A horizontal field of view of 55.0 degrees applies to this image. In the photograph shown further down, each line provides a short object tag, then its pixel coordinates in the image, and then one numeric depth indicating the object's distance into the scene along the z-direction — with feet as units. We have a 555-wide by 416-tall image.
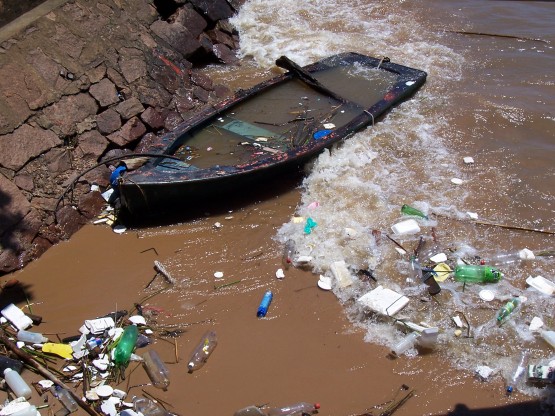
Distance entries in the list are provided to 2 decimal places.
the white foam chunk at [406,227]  16.20
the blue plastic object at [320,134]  18.82
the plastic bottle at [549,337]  12.91
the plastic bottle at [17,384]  12.01
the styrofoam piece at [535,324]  13.33
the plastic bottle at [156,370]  12.48
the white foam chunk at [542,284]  14.20
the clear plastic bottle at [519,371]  12.10
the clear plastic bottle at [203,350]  12.83
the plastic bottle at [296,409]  11.80
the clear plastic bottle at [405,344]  12.91
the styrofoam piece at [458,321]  13.50
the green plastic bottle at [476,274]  14.49
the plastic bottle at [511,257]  15.19
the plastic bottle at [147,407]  11.78
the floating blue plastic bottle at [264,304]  13.98
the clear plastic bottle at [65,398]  11.94
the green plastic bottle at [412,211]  16.88
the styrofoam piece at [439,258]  15.21
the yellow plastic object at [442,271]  14.74
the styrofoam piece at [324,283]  14.64
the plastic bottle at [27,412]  11.43
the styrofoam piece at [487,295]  14.10
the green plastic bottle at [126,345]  12.79
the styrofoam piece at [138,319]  13.76
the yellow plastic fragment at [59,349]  13.01
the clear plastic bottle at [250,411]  11.72
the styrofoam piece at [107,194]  17.88
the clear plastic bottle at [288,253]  15.46
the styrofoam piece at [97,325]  13.39
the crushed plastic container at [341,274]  14.62
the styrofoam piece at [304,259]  15.29
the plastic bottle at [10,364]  12.43
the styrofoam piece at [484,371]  12.30
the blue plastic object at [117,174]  16.10
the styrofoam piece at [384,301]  13.70
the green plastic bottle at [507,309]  13.55
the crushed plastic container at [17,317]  13.79
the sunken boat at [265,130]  16.30
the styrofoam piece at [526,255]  15.19
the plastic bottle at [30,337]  13.34
